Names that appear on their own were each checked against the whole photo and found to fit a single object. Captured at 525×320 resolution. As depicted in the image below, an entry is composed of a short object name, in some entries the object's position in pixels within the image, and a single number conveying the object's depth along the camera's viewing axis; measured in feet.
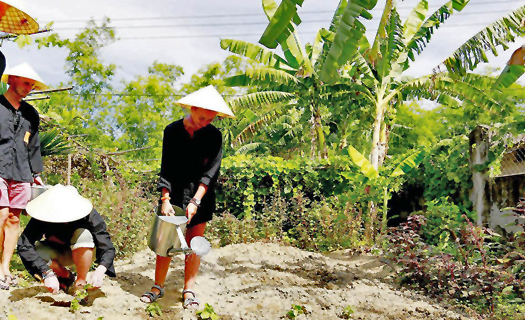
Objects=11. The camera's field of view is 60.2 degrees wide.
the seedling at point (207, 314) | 10.43
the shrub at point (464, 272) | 13.87
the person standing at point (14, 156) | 11.40
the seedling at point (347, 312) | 11.76
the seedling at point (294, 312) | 11.18
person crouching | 10.59
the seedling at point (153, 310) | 10.61
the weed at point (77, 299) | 9.75
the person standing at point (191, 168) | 11.61
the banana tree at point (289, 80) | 33.78
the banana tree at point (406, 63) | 25.98
